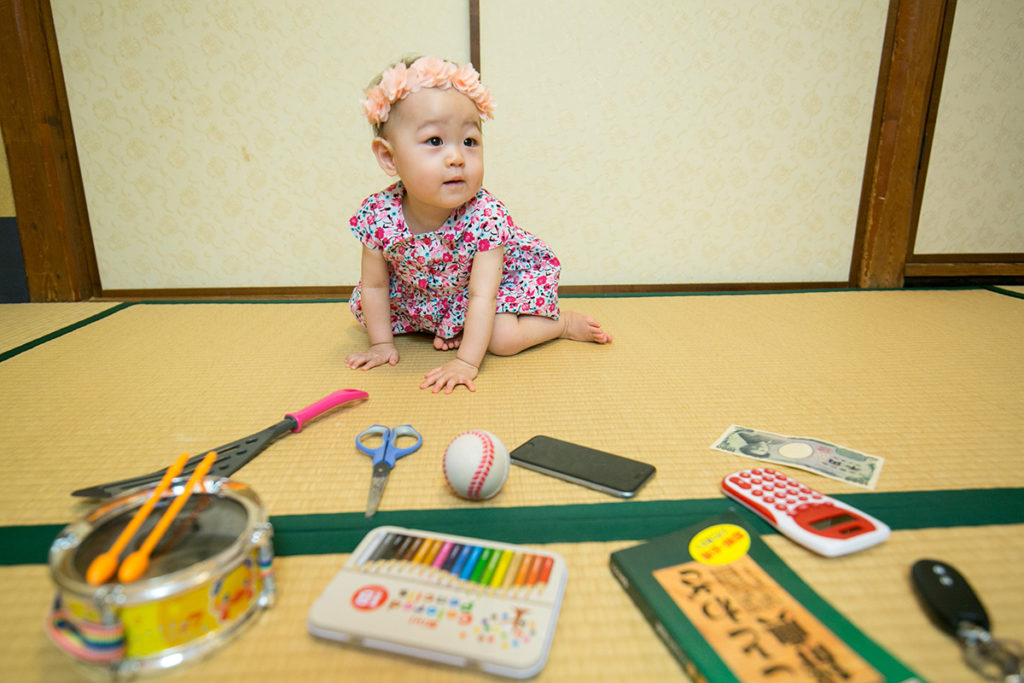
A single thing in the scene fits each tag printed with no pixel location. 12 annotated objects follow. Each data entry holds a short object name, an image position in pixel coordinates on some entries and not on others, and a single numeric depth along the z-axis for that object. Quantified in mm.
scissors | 685
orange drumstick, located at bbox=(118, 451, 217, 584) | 440
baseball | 662
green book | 440
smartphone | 717
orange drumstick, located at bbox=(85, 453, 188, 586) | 436
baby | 977
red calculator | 596
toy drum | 431
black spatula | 678
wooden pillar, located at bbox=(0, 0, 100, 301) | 1565
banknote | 747
